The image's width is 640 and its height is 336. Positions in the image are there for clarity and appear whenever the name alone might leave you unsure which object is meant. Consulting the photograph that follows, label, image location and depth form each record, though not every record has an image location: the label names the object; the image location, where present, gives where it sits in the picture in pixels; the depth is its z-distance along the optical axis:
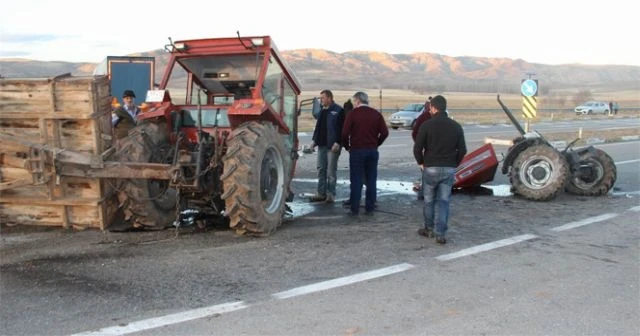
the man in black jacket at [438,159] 7.02
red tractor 6.43
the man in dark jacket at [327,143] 9.48
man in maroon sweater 8.66
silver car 30.17
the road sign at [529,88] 20.15
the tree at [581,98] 80.28
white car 53.62
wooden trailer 6.69
